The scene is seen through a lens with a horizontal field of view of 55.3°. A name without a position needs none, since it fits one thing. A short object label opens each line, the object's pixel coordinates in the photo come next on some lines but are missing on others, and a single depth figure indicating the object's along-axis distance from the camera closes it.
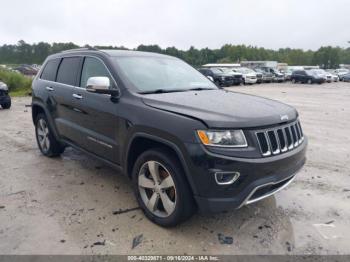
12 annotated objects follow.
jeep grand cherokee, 2.92
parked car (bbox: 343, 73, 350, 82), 39.86
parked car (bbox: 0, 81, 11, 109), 12.06
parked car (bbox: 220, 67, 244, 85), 29.11
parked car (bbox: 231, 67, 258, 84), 31.22
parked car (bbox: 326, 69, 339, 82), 37.99
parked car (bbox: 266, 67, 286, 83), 36.28
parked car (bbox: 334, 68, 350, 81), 41.61
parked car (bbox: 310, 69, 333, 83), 34.44
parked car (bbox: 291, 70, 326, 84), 33.66
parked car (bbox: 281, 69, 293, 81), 37.22
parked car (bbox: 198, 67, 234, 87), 27.97
